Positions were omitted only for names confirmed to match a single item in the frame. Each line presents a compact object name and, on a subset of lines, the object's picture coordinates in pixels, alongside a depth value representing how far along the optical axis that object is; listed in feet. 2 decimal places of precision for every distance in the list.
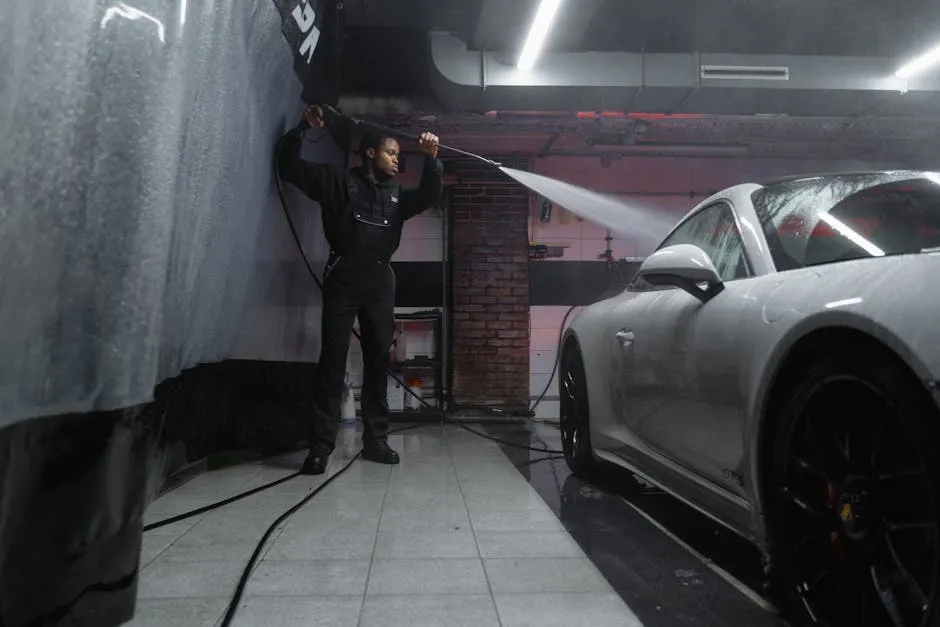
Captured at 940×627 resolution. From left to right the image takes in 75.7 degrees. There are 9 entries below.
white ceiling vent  15.79
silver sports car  3.57
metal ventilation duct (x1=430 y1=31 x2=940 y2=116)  15.76
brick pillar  20.71
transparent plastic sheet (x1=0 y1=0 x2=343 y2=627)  3.59
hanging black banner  9.64
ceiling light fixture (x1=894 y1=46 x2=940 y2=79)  15.27
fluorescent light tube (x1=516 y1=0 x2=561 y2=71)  13.24
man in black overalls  11.05
